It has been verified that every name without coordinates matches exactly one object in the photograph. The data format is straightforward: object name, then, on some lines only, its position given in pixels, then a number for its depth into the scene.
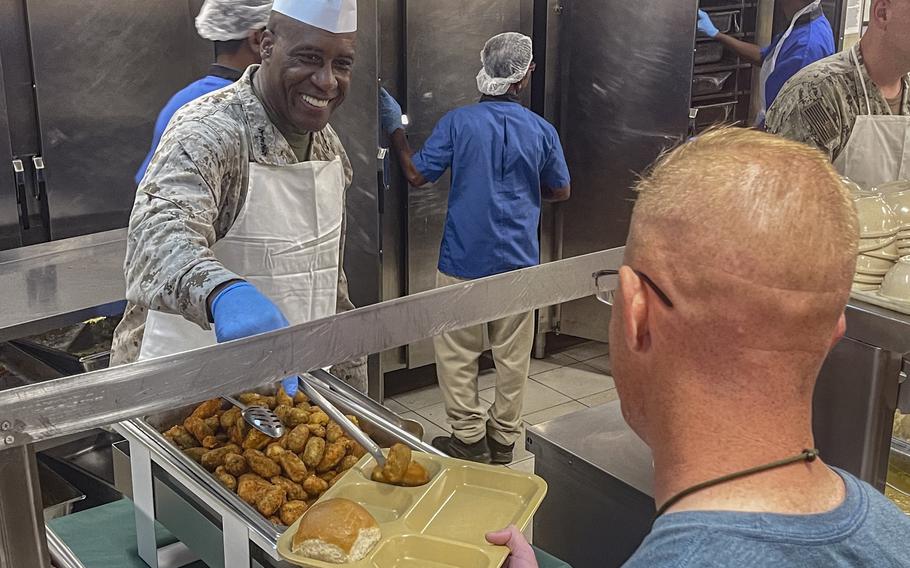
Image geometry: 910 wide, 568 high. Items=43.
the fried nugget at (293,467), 1.62
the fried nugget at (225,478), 1.56
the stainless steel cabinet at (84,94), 3.34
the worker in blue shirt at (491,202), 3.80
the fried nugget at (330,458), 1.66
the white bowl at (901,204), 1.93
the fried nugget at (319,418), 1.75
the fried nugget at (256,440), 1.68
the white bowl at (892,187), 2.10
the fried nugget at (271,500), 1.50
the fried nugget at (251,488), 1.52
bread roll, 1.33
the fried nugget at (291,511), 1.49
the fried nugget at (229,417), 1.73
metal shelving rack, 4.43
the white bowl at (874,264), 1.88
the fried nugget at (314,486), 1.60
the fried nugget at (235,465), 1.60
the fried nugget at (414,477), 1.53
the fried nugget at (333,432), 1.71
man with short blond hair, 0.87
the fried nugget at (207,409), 1.76
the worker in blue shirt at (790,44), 4.17
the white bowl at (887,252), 1.88
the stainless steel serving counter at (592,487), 1.76
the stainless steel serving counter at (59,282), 2.61
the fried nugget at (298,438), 1.68
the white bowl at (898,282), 1.79
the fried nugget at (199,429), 1.71
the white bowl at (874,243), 1.87
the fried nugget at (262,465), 1.61
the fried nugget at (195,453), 1.63
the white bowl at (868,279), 1.88
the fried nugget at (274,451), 1.65
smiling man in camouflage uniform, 1.90
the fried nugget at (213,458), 1.62
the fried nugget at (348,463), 1.67
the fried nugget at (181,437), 1.68
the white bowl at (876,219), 1.89
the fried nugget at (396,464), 1.53
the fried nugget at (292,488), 1.57
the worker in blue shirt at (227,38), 2.50
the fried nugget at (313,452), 1.65
